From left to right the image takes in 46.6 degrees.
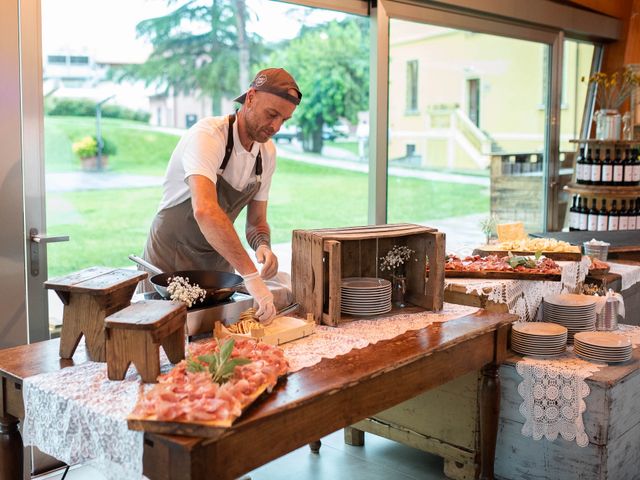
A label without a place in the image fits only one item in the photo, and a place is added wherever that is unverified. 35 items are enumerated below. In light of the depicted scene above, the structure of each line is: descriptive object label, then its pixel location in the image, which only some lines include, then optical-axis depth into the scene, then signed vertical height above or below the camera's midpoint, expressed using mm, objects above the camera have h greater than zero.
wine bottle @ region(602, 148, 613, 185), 5676 +63
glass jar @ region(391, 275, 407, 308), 2957 -441
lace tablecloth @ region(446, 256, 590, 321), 3303 -503
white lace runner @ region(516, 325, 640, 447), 2867 -844
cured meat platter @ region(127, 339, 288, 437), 1665 -507
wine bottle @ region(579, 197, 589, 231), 5809 -259
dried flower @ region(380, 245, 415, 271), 2965 -309
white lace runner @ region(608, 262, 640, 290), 4199 -522
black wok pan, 2398 -343
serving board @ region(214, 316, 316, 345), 2314 -483
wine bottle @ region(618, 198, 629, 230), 5734 -298
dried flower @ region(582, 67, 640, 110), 5945 +795
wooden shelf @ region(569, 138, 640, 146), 5648 +303
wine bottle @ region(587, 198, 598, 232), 5773 -302
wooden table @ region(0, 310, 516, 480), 1680 -590
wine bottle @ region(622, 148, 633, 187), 5637 +56
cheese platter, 3861 -360
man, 2512 -39
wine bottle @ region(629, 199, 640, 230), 5777 -261
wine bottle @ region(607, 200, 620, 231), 5734 -291
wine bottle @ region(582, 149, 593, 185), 5773 +87
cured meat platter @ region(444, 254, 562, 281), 3467 -415
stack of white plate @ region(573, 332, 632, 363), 2996 -673
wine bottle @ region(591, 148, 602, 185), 5711 +71
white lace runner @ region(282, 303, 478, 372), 2264 -519
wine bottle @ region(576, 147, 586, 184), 5848 +111
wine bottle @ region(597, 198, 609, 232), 5738 -299
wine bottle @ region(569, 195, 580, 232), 5895 -292
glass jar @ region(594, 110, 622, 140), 5691 +430
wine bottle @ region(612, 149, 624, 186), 5652 +63
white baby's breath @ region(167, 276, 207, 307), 2264 -347
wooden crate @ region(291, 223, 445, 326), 2609 -307
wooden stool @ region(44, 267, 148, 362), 2139 -373
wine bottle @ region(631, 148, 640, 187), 5648 +110
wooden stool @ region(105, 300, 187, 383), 1933 -421
